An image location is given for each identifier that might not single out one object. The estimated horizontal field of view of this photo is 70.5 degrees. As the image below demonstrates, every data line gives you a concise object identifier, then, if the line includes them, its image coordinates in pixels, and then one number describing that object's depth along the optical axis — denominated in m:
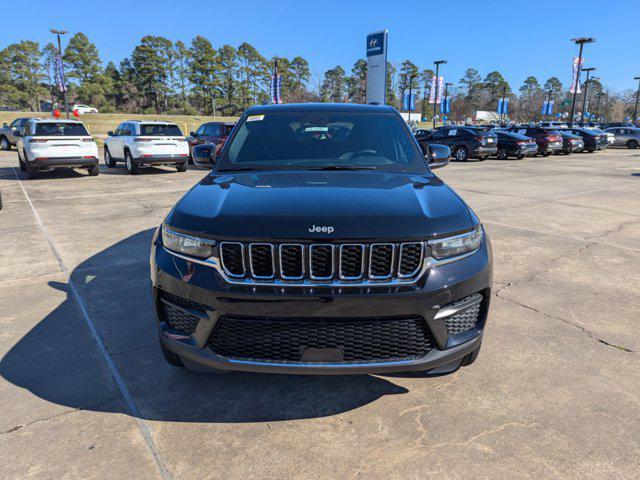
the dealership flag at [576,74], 43.22
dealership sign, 25.91
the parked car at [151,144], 14.22
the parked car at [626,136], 33.59
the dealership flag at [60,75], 41.72
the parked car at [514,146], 23.02
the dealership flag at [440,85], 55.25
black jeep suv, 2.20
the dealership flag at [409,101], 69.00
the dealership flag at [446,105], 72.06
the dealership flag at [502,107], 89.25
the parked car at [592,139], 29.28
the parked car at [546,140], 25.52
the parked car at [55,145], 12.45
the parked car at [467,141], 21.69
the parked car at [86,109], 69.56
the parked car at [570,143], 27.44
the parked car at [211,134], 16.19
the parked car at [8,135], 23.66
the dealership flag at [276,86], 48.55
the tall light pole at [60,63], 38.69
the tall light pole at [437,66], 46.62
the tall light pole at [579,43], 40.34
